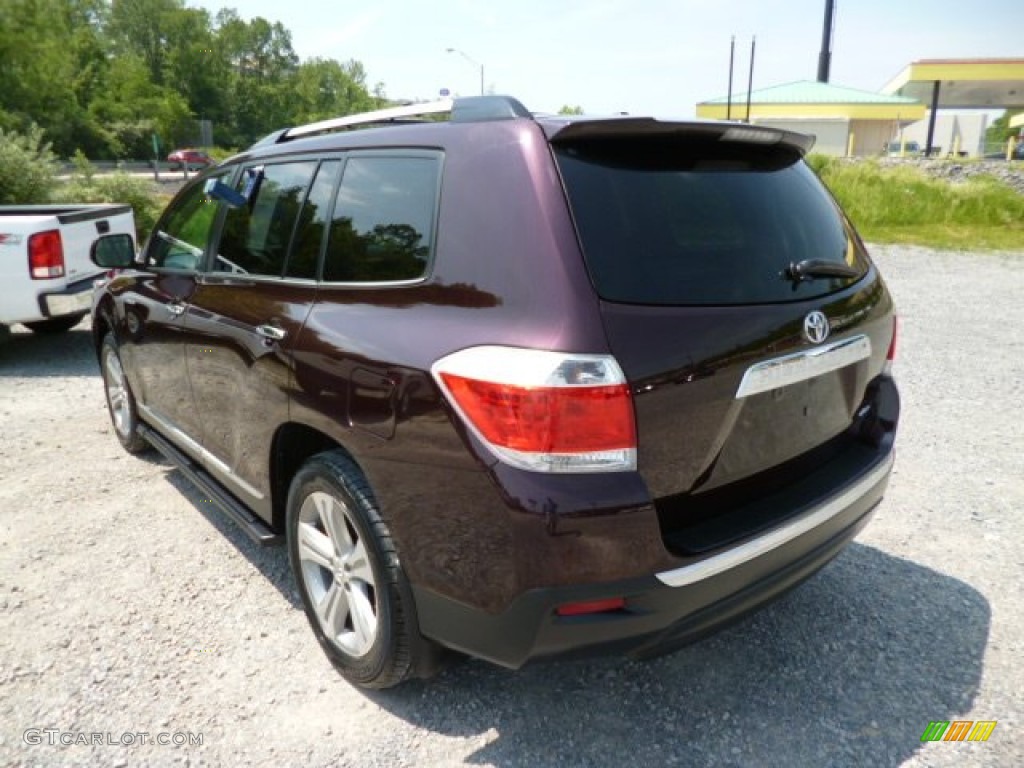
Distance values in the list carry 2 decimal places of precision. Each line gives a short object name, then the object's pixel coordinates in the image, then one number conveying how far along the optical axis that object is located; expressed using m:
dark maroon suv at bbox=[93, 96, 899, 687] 1.86
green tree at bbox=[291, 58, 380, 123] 99.00
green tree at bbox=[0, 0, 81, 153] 37.97
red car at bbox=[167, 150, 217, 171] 50.35
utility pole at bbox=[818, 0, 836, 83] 51.90
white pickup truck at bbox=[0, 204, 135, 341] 6.59
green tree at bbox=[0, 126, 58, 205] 12.93
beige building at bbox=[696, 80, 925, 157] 44.62
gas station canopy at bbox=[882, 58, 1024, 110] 40.59
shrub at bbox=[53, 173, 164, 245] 14.17
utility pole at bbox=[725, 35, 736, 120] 43.11
